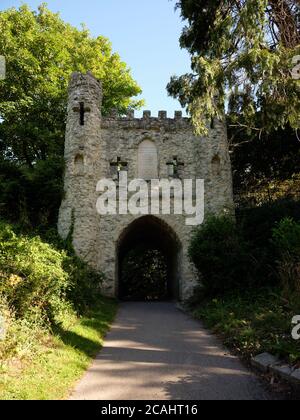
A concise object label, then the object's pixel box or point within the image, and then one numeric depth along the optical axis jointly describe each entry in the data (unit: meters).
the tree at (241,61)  8.05
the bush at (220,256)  11.45
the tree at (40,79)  18.56
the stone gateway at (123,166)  16.08
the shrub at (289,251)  8.14
